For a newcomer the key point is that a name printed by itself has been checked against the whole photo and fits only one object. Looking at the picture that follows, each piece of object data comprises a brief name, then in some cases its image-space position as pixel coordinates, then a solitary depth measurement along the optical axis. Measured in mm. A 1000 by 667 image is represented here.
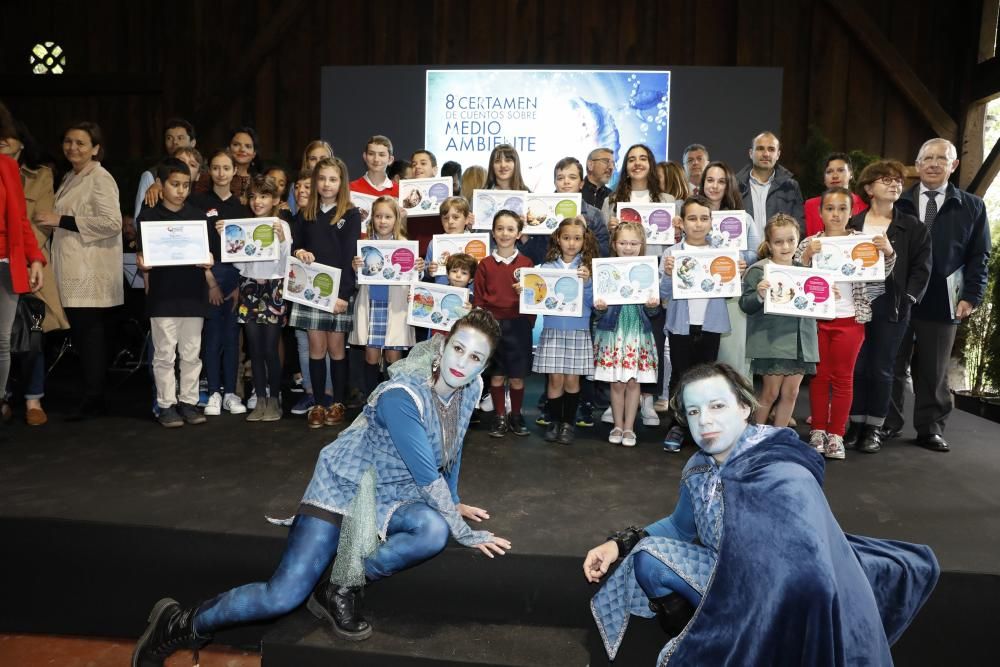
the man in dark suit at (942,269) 3957
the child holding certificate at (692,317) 3873
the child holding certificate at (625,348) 3850
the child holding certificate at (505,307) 4016
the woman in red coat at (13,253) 3680
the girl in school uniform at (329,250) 4180
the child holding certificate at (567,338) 3920
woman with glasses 3803
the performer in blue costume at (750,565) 1723
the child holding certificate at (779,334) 3682
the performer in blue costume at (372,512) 2295
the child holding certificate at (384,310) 4195
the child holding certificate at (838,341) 3727
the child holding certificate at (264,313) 4227
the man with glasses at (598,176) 4840
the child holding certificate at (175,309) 4035
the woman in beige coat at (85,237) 4047
